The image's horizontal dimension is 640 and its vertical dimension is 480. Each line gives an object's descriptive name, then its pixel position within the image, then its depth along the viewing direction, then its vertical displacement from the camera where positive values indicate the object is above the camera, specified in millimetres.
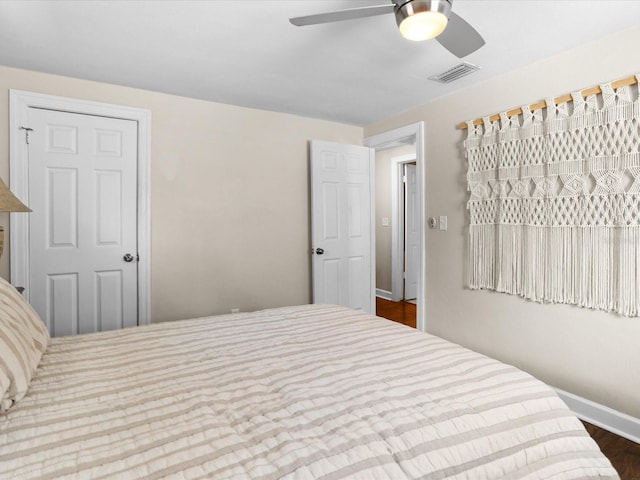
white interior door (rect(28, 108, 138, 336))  2648 +155
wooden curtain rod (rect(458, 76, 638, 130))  2061 +895
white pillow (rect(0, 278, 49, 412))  1007 -334
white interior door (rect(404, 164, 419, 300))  5473 +125
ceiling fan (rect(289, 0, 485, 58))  1415 +916
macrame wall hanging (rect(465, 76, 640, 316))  2066 +252
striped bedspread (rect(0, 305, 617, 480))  815 -473
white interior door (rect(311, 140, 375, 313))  3693 +167
